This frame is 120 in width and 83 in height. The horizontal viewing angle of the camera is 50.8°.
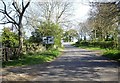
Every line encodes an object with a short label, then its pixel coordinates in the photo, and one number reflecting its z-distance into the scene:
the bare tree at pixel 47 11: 25.29
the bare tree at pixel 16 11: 13.16
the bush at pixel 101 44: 20.06
